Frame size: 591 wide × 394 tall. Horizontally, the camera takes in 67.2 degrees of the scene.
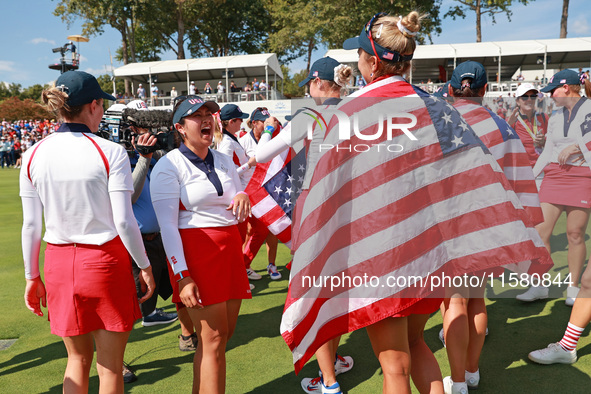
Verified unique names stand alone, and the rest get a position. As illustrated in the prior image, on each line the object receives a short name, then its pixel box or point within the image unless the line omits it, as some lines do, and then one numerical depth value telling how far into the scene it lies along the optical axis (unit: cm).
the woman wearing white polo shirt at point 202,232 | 265
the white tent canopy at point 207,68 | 3431
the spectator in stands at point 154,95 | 3020
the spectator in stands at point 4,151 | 3068
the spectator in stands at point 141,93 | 3349
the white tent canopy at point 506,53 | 2819
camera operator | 321
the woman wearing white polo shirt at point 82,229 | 231
